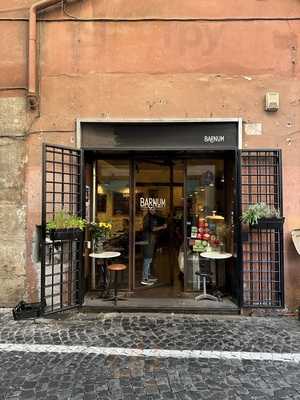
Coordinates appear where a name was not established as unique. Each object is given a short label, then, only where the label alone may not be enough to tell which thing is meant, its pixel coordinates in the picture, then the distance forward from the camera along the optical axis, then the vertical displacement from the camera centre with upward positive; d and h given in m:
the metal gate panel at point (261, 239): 5.93 -0.42
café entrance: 5.97 +0.00
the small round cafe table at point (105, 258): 6.39 -0.85
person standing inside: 7.09 -0.47
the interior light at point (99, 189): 7.10 +0.54
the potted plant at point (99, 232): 6.62 -0.33
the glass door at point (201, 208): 6.91 +0.14
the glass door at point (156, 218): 7.04 -0.05
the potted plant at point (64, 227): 5.43 -0.18
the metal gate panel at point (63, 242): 5.85 -0.46
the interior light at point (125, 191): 7.00 +0.49
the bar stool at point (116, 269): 6.17 -0.95
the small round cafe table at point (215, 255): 6.28 -0.72
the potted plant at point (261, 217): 5.61 -0.04
